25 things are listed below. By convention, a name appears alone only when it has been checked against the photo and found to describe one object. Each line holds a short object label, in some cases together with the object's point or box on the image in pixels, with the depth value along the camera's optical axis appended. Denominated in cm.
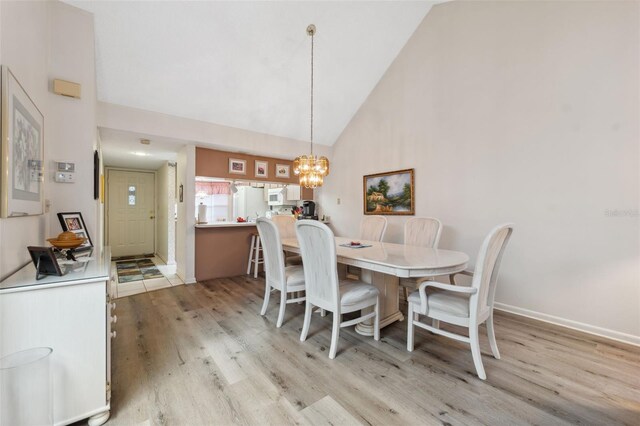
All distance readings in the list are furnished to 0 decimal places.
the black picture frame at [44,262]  125
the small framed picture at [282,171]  483
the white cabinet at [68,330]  114
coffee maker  511
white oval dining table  179
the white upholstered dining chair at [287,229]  322
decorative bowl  160
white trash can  103
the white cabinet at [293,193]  525
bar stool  418
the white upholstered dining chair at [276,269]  238
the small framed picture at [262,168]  456
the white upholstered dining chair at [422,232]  292
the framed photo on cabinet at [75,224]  202
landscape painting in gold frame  375
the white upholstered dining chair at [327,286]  192
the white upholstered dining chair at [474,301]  168
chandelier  299
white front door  573
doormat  408
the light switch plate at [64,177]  209
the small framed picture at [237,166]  425
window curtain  464
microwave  520
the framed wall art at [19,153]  119
